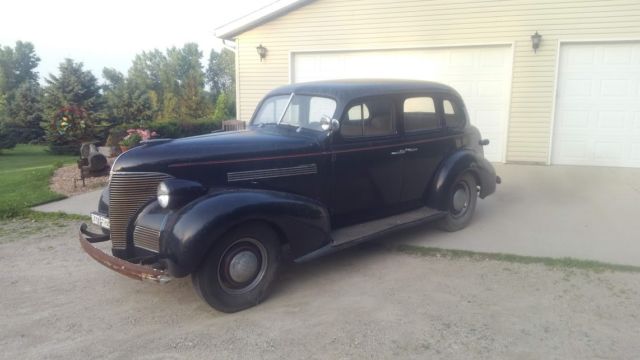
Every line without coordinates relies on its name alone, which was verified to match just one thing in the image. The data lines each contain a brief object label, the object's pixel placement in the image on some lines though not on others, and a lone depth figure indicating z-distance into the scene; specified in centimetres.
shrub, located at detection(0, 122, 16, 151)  1775
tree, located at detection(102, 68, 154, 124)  1903
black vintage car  394
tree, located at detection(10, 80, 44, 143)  2011
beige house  1005
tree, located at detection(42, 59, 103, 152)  1545
